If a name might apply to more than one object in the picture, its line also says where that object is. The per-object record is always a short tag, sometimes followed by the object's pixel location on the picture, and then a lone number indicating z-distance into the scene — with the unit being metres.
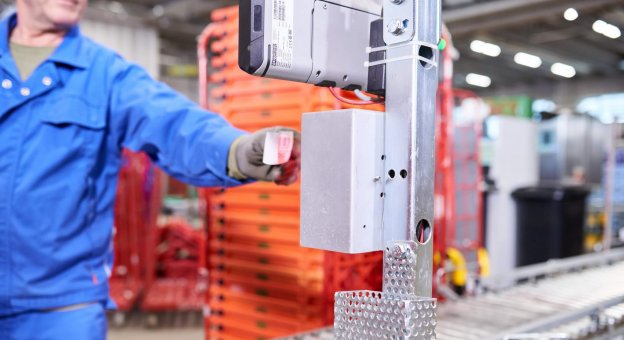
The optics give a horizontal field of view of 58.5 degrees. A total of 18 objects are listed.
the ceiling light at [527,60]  12.00
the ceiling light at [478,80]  16.52
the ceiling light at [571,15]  4.12
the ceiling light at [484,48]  10.60
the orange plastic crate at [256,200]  3.42
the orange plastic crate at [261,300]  3.32
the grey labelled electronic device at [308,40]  1.24
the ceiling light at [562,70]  13.91
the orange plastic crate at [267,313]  3.33
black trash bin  7.58
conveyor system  2.45
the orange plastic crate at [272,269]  3.27
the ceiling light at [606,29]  3.49
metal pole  1.29
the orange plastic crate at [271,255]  3.26
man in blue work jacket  1.90
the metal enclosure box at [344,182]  1.23
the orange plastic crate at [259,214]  3.44
